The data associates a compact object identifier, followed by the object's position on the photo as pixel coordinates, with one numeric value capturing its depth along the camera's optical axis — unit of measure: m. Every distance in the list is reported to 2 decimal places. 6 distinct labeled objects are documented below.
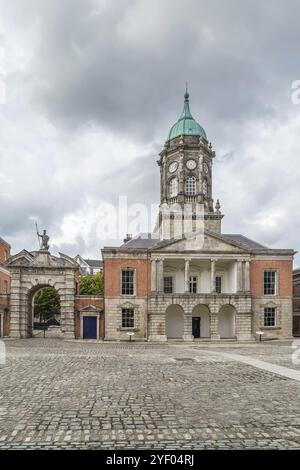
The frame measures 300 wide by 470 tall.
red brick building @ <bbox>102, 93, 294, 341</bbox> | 37.34
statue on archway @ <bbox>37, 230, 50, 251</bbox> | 37.84
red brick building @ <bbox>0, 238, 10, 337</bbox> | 37.38
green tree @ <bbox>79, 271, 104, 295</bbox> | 60.93
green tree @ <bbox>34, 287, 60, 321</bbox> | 61.48
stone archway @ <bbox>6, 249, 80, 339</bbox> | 36.78
